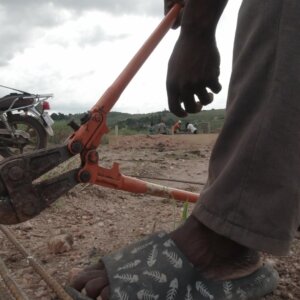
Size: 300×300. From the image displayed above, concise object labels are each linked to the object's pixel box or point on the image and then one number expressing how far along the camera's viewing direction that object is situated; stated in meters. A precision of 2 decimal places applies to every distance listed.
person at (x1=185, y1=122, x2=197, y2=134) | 16.25
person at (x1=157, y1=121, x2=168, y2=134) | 17.53
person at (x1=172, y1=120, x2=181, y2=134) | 16.37
